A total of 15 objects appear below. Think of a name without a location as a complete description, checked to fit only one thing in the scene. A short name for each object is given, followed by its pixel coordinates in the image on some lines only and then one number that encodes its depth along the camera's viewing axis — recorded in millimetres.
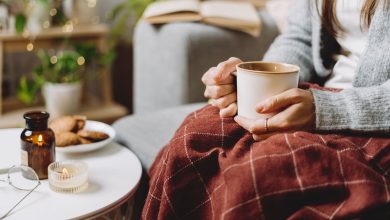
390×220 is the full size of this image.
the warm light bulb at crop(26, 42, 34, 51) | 2059
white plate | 1000
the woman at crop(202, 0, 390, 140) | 733
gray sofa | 1500
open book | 1567
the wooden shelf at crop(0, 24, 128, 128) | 2035
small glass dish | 845
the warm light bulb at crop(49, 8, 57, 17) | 2162
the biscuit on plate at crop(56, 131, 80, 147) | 1011
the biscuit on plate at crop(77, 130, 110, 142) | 1041
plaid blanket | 650
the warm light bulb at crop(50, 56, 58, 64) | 2174
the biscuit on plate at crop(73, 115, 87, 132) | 1091
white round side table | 790
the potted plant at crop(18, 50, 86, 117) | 2074
